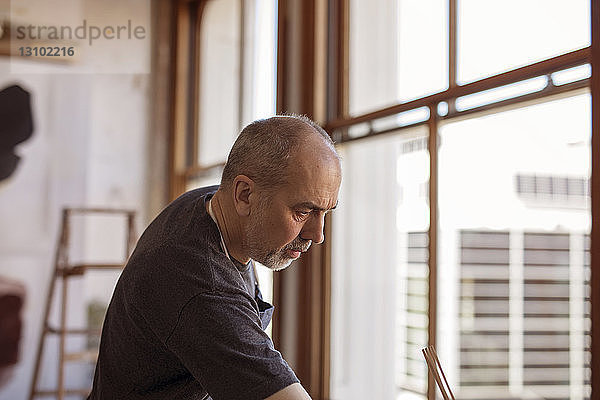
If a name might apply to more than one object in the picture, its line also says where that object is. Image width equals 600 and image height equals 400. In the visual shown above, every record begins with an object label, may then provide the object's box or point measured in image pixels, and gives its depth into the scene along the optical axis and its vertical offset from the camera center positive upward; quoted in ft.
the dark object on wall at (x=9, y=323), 15.88 -2.43
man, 4.92 -0.46
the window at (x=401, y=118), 7.79 +1.09
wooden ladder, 14.39 -1.61
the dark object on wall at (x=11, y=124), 16.02 +1.68
